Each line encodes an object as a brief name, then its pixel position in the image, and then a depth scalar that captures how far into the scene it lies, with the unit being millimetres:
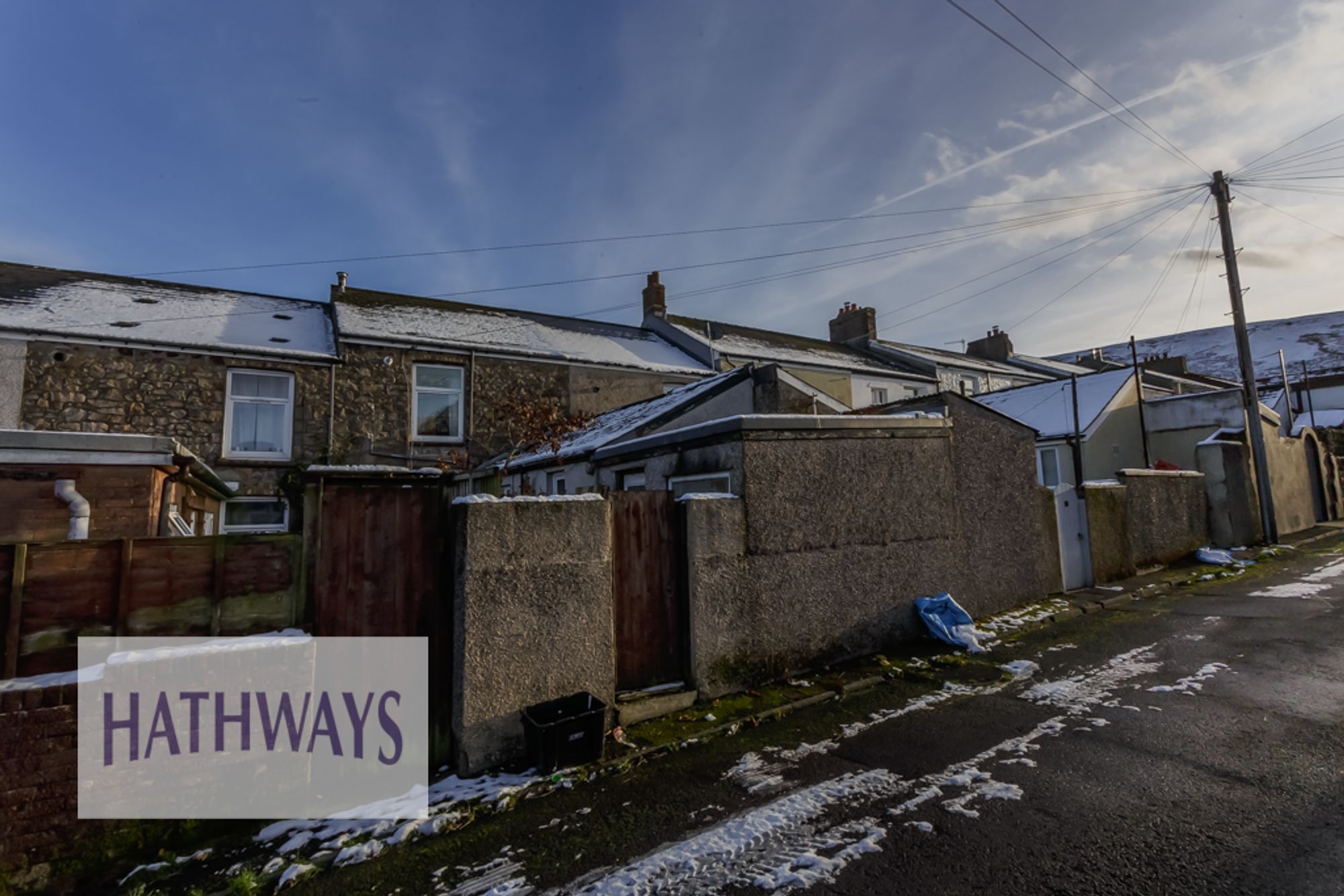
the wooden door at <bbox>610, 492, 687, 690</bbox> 5941
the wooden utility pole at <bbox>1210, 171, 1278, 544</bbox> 16141
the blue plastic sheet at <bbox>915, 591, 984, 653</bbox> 7699
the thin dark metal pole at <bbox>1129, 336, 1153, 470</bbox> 18344
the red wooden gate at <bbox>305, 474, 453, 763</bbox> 4676
